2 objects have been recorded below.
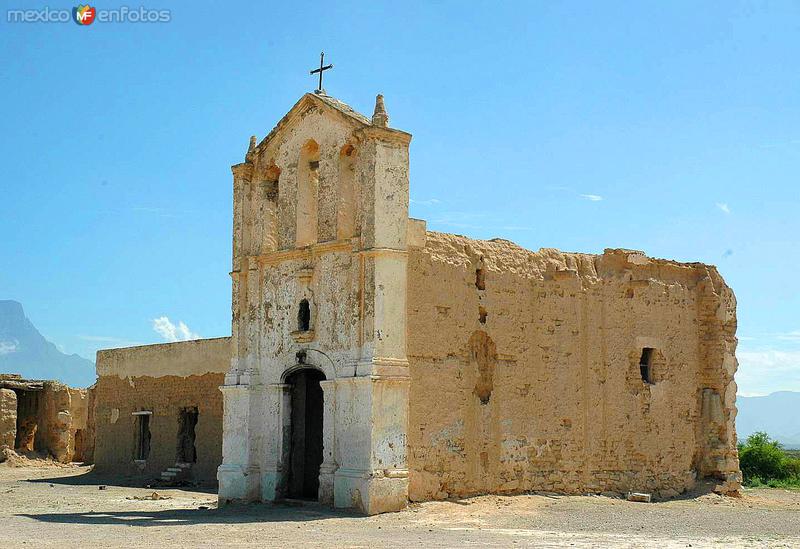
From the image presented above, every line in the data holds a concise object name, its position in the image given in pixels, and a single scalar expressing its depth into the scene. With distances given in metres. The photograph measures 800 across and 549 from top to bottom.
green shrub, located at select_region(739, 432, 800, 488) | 25.12
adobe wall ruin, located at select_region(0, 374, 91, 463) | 30.75
